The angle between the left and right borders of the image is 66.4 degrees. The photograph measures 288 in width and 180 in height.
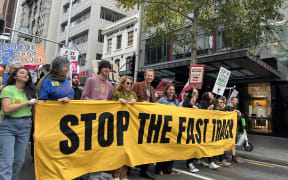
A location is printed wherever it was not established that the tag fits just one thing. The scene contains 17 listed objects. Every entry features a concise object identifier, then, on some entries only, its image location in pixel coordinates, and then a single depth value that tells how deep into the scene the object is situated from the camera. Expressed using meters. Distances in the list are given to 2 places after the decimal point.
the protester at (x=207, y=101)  6.09
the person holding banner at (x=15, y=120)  2.71
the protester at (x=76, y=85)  5.50
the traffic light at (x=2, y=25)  10.35
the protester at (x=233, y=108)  6.33
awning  10.73
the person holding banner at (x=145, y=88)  4.67
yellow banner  3.05
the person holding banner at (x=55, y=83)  3.15
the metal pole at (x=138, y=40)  17.26
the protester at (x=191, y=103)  5.02
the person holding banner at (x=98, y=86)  3.82
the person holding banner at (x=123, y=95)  3.87
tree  9.29
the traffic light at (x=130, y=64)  15.89
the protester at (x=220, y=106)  5.92
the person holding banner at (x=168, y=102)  4.70
